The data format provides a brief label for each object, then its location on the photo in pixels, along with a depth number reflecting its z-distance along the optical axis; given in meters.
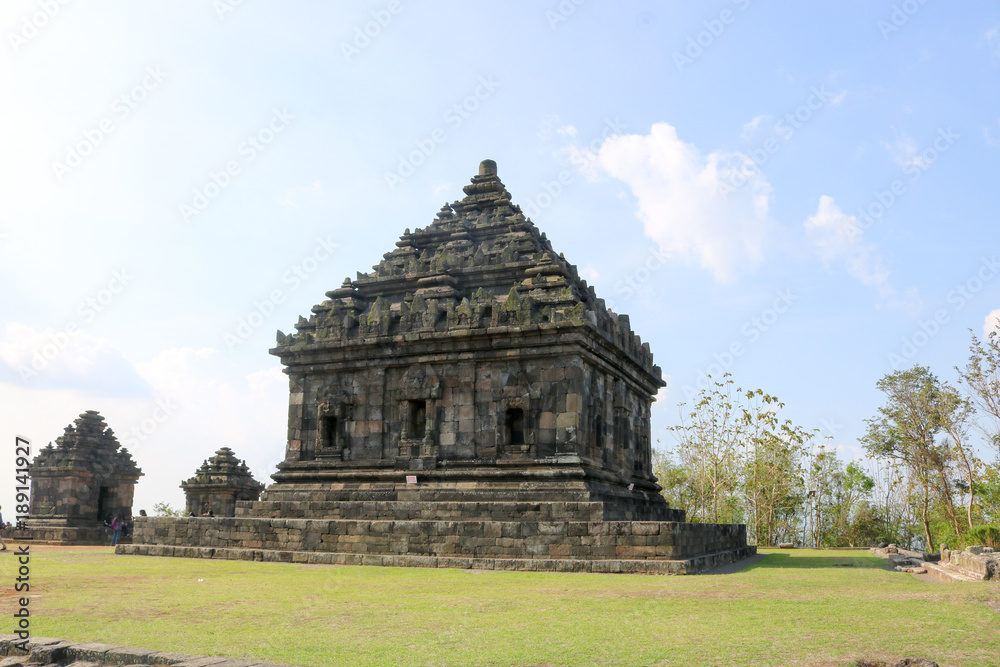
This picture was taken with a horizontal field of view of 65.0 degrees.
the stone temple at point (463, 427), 18.30
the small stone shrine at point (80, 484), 33.94
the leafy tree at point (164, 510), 55.84
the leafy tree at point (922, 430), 37.47
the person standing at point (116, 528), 31.05
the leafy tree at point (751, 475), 40.84
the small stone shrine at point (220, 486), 37.56
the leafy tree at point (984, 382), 33.66
